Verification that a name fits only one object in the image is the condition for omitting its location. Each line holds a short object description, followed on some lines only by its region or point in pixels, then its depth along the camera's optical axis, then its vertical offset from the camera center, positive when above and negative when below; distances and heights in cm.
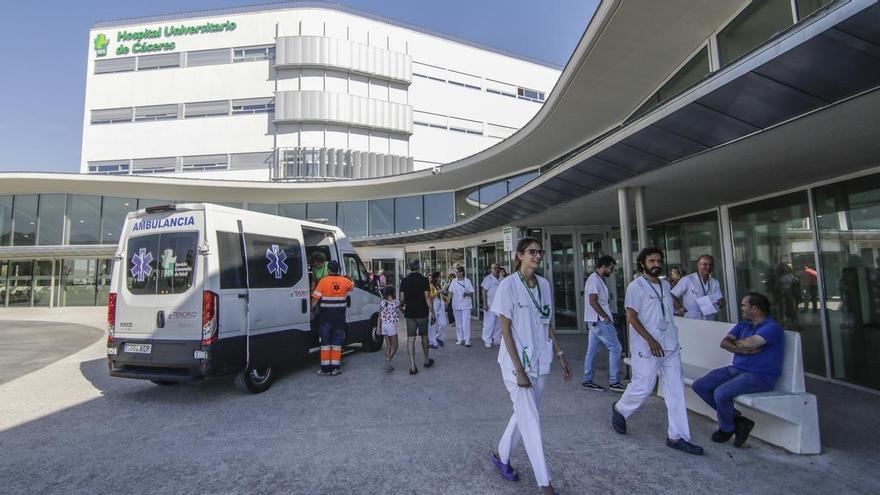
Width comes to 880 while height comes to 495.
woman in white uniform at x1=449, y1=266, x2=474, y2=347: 960 -75
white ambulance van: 496 -21
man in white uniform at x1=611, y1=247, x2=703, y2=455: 371 -75
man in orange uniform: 666 -66
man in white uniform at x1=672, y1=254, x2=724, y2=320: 559 -33
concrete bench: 355 -126
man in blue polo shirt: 376 -92
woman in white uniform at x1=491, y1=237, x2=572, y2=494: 289 -57
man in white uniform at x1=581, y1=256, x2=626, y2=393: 563 -73
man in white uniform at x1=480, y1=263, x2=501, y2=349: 923 -101
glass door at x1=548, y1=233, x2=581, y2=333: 1080 -17
